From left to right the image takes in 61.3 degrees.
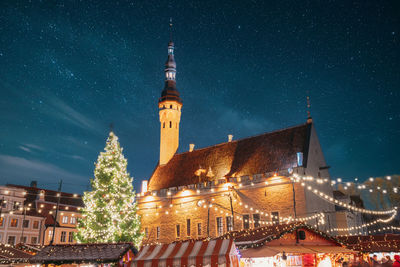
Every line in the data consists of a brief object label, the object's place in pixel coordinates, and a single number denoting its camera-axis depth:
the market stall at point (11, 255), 16.88
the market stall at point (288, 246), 12.94
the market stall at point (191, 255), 10.64
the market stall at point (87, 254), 14.21
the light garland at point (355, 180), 18.80
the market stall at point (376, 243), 19.81
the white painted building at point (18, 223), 38.66
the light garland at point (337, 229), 31.66
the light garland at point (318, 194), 29.03
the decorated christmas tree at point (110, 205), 24.78
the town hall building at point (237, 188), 30.14
